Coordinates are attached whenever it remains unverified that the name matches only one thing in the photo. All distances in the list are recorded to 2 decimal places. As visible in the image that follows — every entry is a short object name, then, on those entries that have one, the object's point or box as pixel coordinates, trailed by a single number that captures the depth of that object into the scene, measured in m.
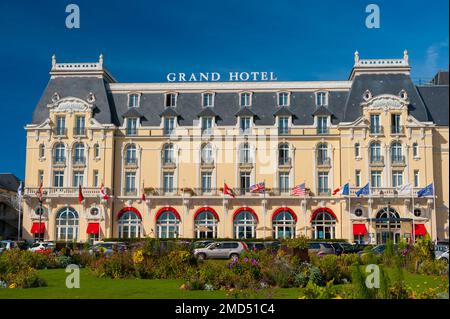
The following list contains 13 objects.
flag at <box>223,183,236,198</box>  52.16
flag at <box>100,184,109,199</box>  52.48
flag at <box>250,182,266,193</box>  50.55
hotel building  52.59
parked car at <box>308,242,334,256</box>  36.81
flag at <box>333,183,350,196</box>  49.78
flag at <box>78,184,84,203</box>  51.47
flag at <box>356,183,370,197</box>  48.91
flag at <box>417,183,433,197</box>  48.31
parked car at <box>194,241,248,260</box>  37.19
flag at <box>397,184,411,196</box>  49.21
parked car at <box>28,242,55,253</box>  40.09
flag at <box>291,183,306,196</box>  49.88
